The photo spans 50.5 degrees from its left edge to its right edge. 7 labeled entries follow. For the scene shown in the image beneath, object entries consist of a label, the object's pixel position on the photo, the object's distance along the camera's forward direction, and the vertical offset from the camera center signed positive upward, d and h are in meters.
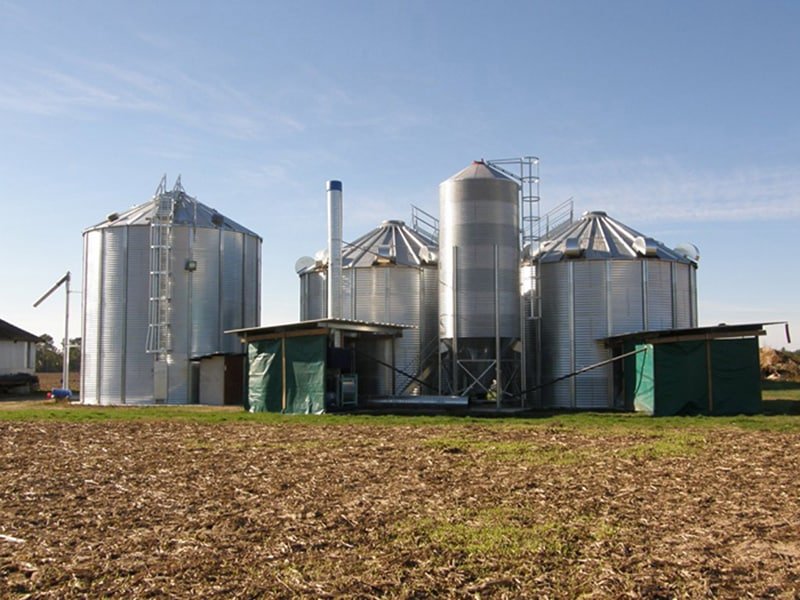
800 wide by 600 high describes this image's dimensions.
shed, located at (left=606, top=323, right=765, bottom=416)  31.14 -0.14
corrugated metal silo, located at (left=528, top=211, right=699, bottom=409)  37.62 +2.97
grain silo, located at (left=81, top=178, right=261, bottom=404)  42.88 +3.59
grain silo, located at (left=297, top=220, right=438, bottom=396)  39.31 +3.45
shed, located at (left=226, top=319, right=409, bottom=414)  33.06 +0.20
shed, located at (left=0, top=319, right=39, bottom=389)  60.34 +1.21
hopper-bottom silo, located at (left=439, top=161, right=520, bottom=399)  36.38 +3.75
